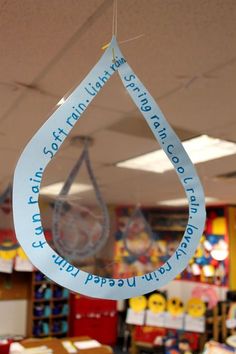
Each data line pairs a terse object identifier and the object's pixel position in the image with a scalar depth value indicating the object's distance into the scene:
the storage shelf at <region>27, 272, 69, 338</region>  6.61
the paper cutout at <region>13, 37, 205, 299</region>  0.75
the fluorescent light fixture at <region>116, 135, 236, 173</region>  2.65
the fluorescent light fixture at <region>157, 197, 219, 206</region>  6.00
